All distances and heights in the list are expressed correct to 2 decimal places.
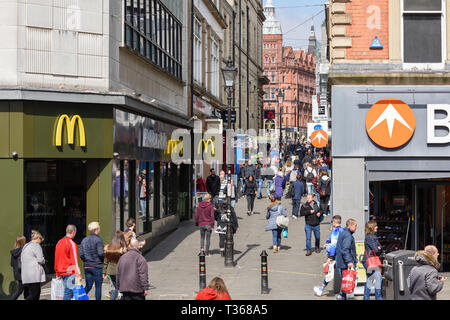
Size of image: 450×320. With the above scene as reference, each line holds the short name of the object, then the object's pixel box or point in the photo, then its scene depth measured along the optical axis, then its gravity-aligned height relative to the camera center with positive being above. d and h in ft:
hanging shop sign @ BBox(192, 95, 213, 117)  110.52 +9.79
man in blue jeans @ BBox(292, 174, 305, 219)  93.04 -2.98
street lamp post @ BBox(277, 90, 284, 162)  225.15 +21.57
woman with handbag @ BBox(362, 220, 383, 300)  48.83 -5.89
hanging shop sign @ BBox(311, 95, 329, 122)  112.32 +9.06
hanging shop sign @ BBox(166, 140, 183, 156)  88.11 +2.92
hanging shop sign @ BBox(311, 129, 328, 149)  90.74 +3.74
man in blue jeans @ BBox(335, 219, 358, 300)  49.01 -5.26
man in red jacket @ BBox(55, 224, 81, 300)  46.65 -5.78
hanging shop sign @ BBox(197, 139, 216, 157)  112.57 +3.60
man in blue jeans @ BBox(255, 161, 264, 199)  119.40 -1.64
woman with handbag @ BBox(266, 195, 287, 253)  71.15 -4.16
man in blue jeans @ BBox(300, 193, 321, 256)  70.85 -4.63
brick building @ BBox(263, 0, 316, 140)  614.75 +87.09
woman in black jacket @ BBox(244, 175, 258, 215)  98.02 -2.72
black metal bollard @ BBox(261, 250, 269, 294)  53.52 -7.81
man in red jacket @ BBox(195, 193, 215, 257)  69.97 -4.26
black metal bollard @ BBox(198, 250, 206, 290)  54.90 -7.42
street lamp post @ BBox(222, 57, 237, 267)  67.05 -6.30
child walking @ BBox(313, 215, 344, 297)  53.72 -5.35
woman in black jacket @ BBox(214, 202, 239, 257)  71.10 -5.05
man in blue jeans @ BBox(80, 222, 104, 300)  48.16 -5.66
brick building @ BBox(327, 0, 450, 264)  57.57 +5.65
